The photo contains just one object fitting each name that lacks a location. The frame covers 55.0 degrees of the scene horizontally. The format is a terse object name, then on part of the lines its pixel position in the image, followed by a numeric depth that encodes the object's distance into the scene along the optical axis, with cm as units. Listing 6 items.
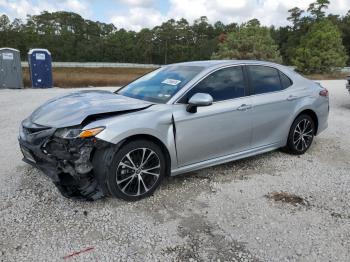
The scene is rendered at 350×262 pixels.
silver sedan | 344
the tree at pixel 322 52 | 3395
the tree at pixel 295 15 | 6512
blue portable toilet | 1462
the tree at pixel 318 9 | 5119
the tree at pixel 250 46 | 3244
